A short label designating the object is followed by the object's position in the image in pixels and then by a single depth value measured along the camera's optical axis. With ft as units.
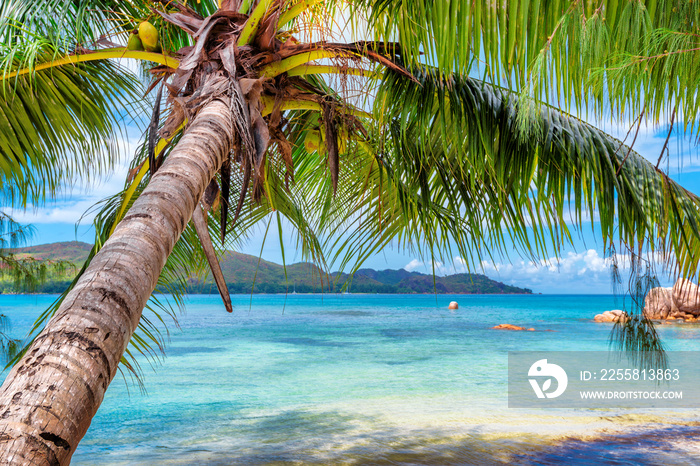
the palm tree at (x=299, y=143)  3.67
